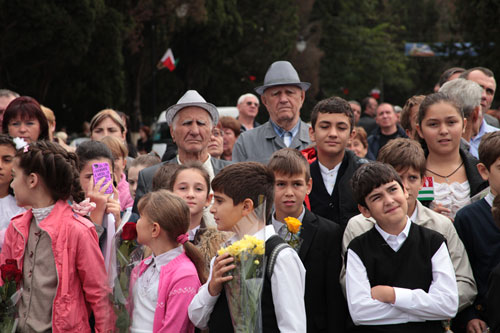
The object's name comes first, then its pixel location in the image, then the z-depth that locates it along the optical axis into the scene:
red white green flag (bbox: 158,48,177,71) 30.92
